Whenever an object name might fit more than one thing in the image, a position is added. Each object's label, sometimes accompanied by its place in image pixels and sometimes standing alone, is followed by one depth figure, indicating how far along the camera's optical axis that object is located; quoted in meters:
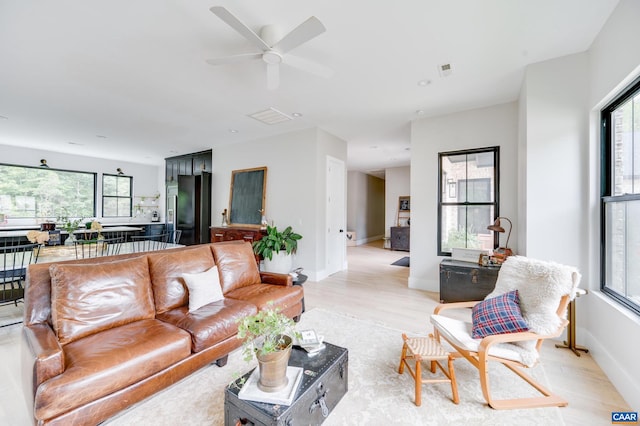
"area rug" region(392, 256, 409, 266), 6.40
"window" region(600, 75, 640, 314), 1.97
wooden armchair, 1.73
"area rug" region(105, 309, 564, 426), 1.62
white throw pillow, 2.32
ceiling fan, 1.80
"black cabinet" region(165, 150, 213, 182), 6.81
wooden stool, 1.74
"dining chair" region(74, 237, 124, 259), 3.91
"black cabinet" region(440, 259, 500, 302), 3.35
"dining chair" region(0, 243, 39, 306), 2.80
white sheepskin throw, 1.83
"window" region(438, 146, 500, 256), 3.89
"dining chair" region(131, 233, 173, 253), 4.55
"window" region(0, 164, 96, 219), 6.46
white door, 5.19
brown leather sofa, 1.40
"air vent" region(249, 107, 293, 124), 4.12
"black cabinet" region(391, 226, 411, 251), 8.41
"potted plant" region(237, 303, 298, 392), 1.33
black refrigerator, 6.54
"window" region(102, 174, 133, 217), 8.16
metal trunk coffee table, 1.26
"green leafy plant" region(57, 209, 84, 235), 7.08
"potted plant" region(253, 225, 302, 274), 4.79
